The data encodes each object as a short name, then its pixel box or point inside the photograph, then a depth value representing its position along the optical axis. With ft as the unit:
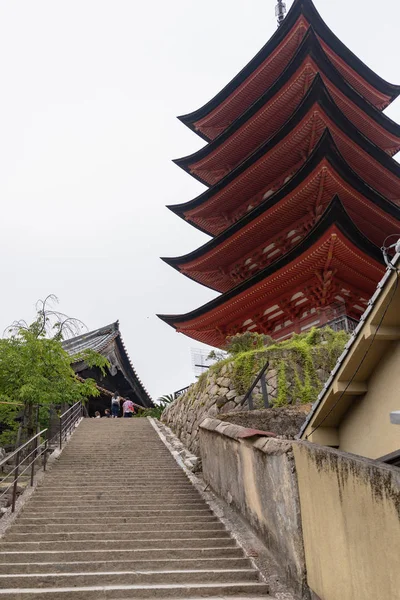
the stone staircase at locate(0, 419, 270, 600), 15.06
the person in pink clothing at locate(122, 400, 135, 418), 67.82
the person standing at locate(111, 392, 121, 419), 69.68
